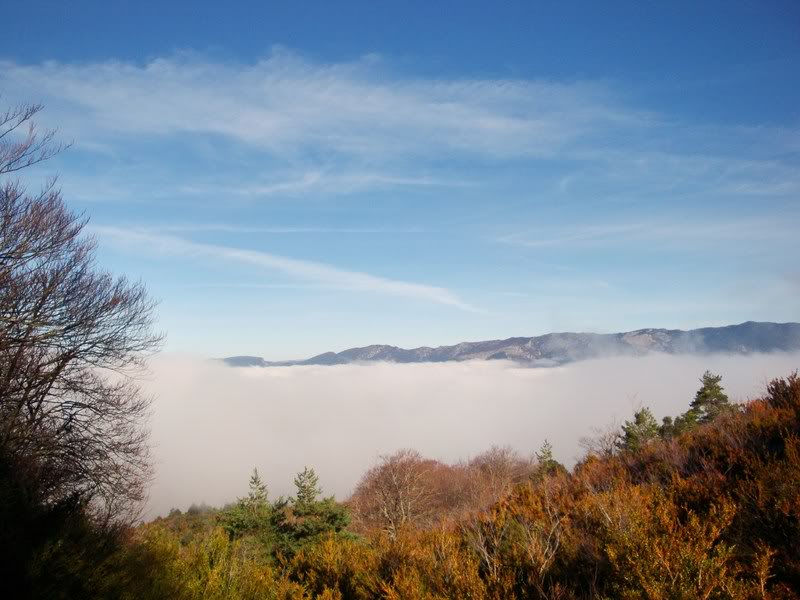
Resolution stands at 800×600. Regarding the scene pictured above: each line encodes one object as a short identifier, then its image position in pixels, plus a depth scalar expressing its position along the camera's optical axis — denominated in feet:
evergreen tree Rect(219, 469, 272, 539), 57.62
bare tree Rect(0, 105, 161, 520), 34.53
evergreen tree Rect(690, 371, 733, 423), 110.11
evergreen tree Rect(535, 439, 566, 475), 139.48
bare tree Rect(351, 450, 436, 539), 109.60
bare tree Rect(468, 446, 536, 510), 152.24
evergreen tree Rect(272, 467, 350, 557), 55.72
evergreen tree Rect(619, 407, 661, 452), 98.32
